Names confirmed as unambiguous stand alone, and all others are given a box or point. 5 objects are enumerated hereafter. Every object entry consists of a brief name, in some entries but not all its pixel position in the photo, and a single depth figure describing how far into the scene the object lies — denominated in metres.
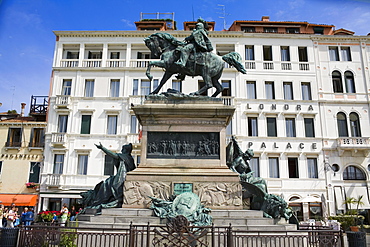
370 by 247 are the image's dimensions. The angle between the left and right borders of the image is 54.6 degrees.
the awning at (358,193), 32.66
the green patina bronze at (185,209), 9.73
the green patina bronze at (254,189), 10.82
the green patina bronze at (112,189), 11.55
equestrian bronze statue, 12.79
